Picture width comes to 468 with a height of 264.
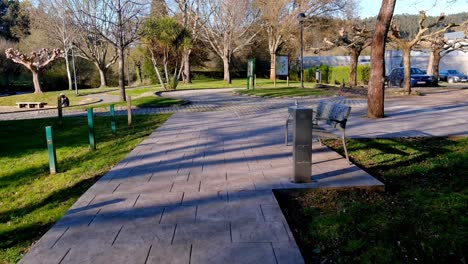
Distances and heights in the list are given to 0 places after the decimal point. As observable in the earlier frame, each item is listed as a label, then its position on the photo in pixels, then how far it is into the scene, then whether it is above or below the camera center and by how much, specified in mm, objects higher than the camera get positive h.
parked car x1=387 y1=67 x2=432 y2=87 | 28266 -284
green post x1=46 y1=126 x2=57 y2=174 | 6230 -1140
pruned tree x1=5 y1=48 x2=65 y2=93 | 31219 +1849
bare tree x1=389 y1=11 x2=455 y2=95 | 19141 +1811
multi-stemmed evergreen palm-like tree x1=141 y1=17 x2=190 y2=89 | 27906 +3108
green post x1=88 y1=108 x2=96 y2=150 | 7879 -1105
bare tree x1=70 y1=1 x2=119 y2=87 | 42281 +3472
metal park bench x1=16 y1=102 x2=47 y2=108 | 25023 -1436
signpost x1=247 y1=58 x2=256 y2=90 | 24547 +547
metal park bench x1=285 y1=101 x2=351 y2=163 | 6048 -699
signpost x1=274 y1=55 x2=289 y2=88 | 26625 +813
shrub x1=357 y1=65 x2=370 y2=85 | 35662 +212
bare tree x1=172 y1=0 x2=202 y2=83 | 38312 +6003
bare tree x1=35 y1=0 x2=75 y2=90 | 38781 +6168
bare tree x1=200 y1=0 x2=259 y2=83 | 36188 +5107
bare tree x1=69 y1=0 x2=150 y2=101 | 18228 +3331
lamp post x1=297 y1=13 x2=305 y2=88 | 23642 +3651
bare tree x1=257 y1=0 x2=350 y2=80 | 36094 +6103
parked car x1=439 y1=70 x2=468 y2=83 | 36788 -241
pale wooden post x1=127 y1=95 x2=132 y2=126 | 11216 -1005
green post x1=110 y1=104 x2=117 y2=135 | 9612 -1176
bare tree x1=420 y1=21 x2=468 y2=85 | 24166 +1872
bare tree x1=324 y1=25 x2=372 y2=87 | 21675 +2045
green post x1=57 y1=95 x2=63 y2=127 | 11859 -827
